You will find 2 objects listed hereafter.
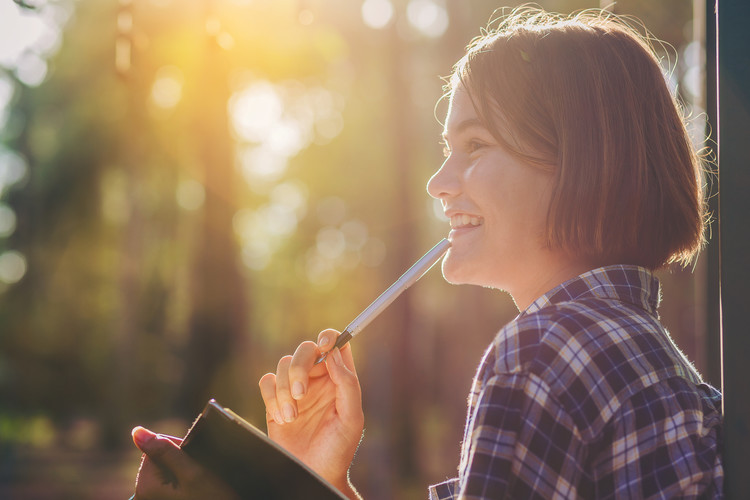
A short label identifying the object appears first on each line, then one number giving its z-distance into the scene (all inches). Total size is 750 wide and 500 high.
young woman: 30.6
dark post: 31.4
